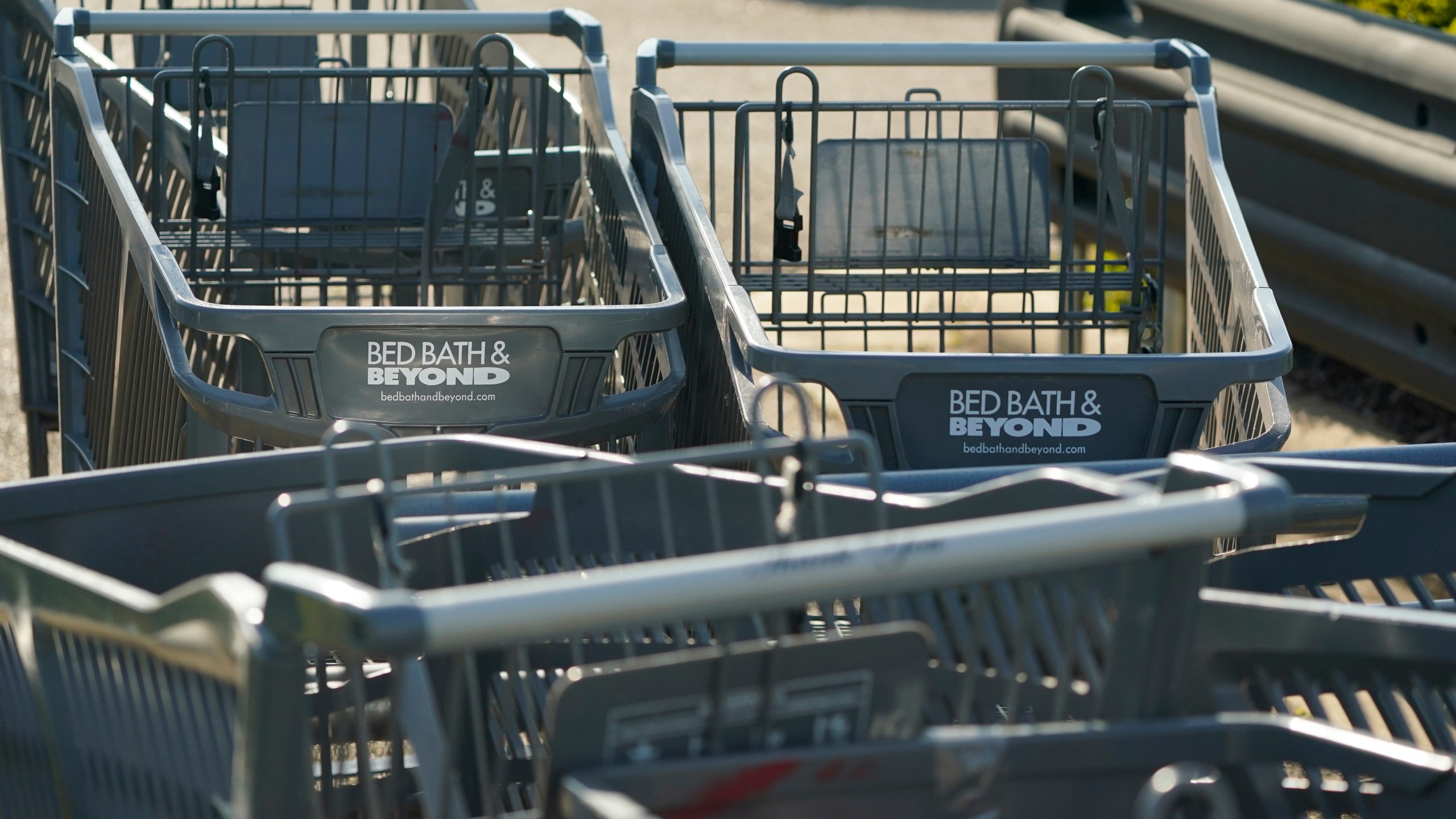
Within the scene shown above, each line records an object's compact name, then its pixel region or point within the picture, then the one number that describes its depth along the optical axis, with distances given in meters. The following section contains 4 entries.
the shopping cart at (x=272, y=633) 2.96
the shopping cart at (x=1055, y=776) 3.38
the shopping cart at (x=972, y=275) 6.34
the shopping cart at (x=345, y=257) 6.51
